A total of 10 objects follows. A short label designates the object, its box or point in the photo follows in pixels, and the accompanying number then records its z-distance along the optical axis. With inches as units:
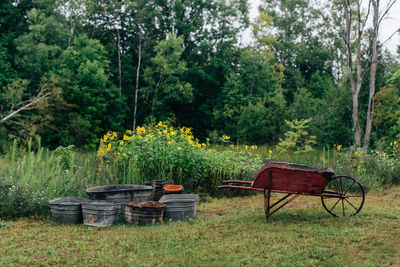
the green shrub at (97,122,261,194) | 313.1
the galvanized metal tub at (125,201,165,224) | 227.1
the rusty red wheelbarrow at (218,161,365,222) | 220.1
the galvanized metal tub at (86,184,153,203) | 243.1
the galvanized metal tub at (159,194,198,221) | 240.1
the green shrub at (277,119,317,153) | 689.0
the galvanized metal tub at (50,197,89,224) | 230.1
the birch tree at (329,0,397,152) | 592.1
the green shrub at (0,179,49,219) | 241.6
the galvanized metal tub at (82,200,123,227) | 224.1
